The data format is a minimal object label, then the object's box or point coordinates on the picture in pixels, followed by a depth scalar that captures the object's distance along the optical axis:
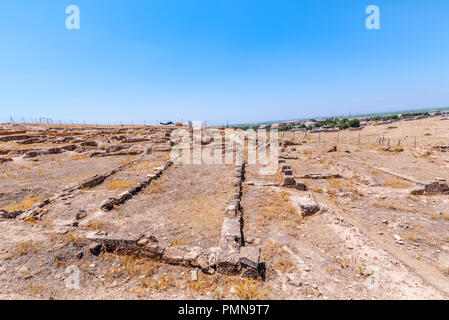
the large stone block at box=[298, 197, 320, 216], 6.76
